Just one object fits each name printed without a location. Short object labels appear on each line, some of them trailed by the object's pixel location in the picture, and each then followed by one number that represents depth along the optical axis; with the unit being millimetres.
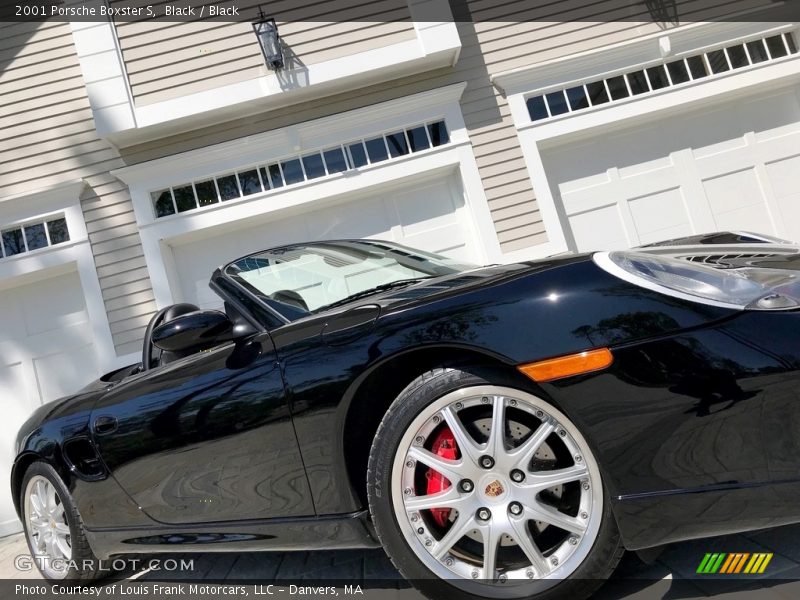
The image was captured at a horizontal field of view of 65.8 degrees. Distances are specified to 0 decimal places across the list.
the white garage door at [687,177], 6055
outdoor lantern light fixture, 5684
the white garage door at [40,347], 5914
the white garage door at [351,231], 5961
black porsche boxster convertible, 1432
